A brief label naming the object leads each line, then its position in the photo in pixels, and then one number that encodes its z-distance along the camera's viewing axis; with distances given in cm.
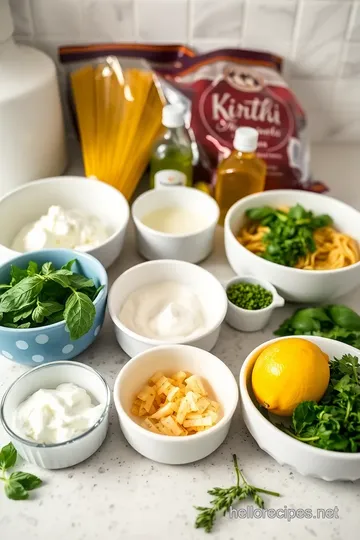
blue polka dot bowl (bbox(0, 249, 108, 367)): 74
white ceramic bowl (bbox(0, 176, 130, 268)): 98
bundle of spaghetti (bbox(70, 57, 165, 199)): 109
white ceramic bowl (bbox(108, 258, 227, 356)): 80
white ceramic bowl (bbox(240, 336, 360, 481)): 64
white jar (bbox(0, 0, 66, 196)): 98
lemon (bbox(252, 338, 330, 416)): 69
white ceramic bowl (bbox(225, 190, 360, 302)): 87
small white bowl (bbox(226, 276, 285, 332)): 86
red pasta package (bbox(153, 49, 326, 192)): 111
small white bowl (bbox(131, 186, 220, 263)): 95
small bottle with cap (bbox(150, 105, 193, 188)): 105
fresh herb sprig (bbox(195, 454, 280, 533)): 64
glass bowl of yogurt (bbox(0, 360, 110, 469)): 67
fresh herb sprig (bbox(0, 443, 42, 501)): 66
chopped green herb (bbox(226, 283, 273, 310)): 88
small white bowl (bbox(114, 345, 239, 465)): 67
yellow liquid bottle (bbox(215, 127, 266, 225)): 104
